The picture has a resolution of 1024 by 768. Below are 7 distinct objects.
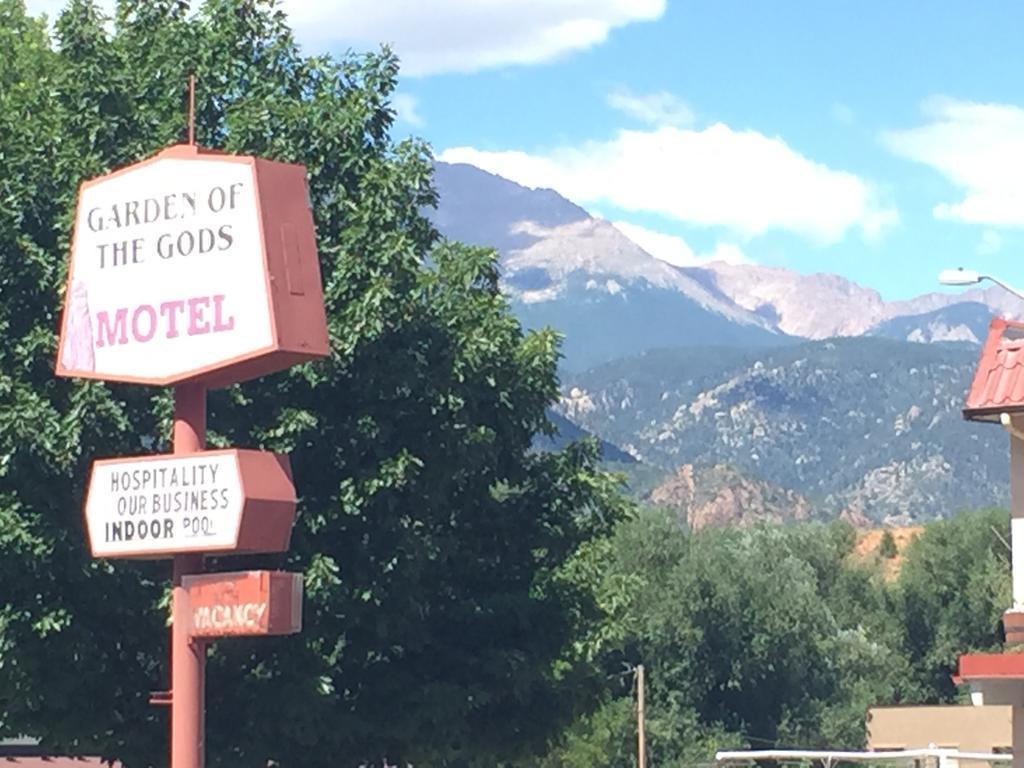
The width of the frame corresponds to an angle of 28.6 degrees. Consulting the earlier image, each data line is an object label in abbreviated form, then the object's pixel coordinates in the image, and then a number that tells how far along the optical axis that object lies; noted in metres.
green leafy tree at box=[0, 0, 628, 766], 24.70
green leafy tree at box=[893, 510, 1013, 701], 84.25
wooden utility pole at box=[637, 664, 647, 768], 56.94
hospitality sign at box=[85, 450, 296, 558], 16.81
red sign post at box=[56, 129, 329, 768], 16.92
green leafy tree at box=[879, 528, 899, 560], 125.64
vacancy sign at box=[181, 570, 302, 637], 16.23
